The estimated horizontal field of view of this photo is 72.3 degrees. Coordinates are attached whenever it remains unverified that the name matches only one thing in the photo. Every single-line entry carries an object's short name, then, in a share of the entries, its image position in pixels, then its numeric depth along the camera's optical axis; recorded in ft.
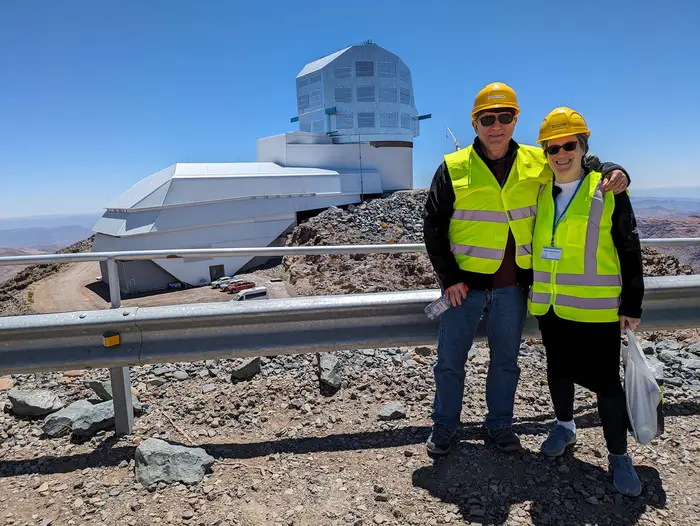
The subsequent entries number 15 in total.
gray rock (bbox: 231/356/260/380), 13.34
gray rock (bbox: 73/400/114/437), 10.76
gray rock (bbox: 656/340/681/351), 17.28
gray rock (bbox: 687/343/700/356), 16.59
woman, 8.61
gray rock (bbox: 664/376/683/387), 12.98
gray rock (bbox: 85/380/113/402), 12.61
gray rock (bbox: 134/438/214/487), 9.18
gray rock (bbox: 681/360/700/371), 13.83
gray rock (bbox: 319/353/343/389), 12.57
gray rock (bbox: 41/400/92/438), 10.96
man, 9.34
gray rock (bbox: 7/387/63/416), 11.73
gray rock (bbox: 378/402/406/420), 11.36
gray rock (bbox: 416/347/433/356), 15.33
